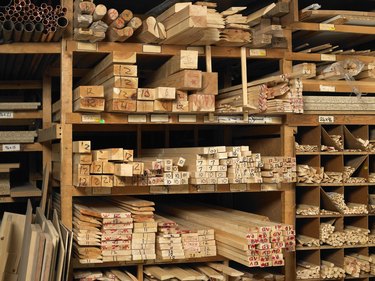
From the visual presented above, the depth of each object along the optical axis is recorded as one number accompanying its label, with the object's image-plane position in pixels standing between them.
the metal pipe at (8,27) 4.17
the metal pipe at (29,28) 4.21
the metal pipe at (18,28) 4.18
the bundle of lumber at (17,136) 5.67
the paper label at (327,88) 5.01
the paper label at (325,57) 5.05
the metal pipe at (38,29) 4.23
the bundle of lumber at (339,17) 4.96
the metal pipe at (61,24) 4.30
